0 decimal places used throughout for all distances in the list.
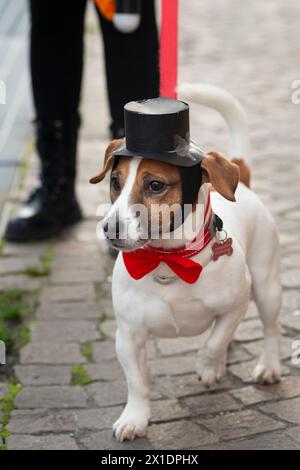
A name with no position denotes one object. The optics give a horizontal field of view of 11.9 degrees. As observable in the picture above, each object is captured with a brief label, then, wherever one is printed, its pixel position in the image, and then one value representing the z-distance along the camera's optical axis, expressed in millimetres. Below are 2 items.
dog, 3842
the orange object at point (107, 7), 5725
